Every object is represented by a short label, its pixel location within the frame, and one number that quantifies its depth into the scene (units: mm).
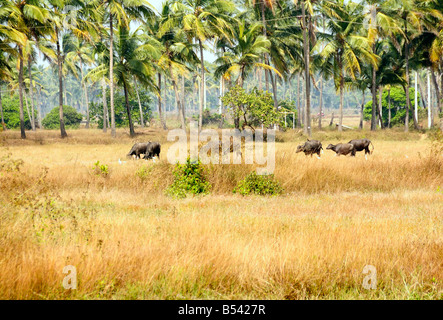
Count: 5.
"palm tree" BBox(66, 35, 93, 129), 50938
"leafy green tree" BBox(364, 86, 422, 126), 49938
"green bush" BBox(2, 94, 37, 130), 51062
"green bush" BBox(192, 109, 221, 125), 54656
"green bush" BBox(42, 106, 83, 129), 52219
